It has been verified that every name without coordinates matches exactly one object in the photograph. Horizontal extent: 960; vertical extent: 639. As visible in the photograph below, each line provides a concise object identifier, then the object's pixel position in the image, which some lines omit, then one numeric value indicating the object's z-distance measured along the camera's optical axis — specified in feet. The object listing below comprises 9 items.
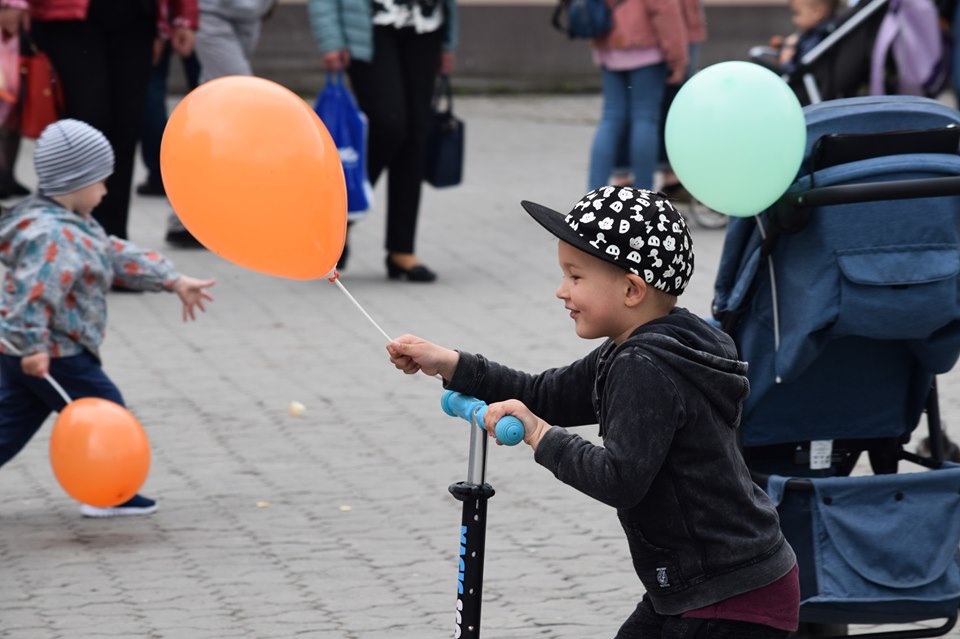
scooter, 19.82
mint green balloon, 24.56
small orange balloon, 31.62
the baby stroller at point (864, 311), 24.90
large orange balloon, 21.22
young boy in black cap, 19.07
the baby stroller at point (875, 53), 54.60
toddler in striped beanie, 32.04
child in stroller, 56.43
